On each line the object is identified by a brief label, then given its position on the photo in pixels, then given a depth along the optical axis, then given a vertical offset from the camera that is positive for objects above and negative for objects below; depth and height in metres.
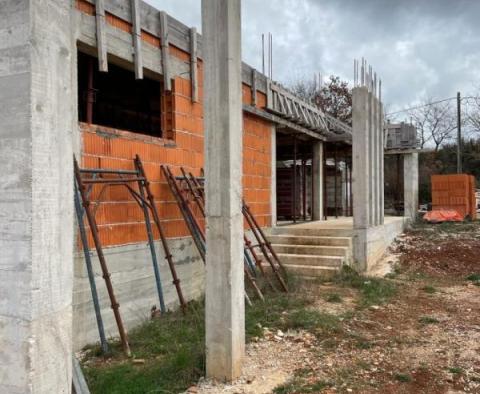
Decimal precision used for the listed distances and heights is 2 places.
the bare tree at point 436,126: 38.45 +5.98
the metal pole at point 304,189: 12.98 +0.25
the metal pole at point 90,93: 5.58 +1.32
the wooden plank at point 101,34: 5.32 +1.94
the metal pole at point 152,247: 5.90 -0.63
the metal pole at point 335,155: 15.04 +1.39
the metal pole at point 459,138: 25.22 +3.25
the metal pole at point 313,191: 12.85 +0.18
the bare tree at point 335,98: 27.64 +6.11
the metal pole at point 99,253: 4.77 -0.57
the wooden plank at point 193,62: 7.09 +2.15
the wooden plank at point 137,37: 5.87 +2.12
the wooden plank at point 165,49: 6.44 +2.14
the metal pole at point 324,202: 13.28 -0.15
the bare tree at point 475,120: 33.30 +5.57
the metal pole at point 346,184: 16.66 +0.52
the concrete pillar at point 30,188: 2.09 +0.06
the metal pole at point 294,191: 11.93 +0.18
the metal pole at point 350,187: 19.12 +0.43
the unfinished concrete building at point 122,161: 2.11 +0.37
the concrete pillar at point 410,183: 16.83 +0.50
